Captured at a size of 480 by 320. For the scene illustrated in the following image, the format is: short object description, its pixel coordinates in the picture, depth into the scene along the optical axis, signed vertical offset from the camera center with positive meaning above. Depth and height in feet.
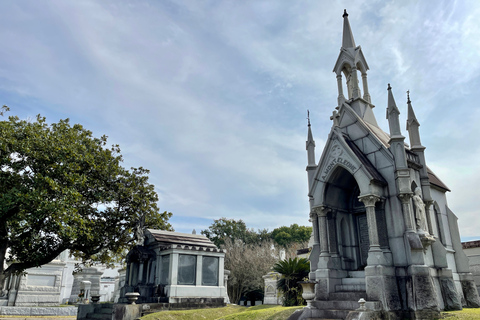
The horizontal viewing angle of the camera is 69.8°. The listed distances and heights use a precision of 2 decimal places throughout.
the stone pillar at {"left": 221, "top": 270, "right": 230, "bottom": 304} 92.17 +1.02
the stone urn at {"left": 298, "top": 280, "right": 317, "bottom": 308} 34.42 -1.06
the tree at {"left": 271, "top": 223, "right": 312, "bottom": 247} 171.79 +21.23
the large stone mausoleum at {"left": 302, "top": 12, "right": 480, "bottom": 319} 33.12 +5.81
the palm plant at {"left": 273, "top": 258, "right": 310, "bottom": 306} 46.75 +0.16
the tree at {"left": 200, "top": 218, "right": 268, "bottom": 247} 161.17 +21.40
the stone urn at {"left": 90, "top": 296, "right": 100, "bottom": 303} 60.02 -3.41
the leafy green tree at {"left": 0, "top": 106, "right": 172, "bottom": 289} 47.16 +12.06
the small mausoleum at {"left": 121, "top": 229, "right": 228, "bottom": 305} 57.77 +1.50
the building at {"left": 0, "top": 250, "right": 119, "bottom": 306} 79.66 -2.09
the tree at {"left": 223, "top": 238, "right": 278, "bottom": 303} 119.34 +3.01
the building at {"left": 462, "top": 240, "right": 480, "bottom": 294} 56.75 +3.96
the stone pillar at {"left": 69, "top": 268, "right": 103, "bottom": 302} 96.40 -0.20
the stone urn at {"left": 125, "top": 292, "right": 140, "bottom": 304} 49.18 -2.51
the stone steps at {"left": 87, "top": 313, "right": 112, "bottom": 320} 50.63 -5.41
